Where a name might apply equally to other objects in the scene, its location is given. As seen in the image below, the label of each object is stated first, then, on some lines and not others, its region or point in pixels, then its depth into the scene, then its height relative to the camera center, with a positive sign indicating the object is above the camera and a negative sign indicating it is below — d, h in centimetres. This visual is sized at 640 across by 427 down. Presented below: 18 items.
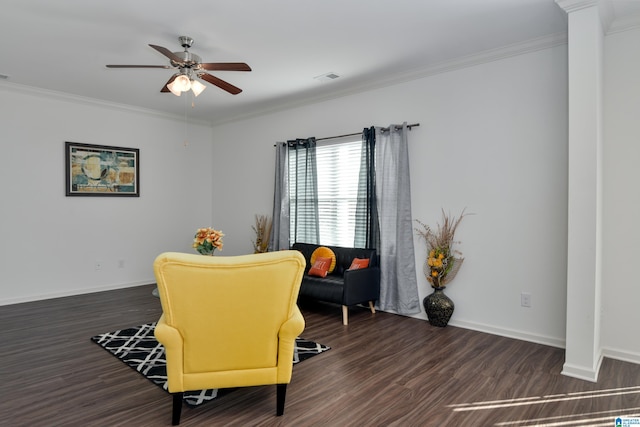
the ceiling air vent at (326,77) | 447 +158
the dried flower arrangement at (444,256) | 397 -48
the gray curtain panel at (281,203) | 562 +10
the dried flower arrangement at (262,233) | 600 -37
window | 495 +25
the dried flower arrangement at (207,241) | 436 -36
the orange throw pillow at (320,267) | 455 -69
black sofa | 412 -82
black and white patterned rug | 260 -121
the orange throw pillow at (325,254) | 470 -56
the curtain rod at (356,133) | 433 +96
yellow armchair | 209 -62
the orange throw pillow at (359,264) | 437 -62
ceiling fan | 320 +121
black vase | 393 -100
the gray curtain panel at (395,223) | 432 -15
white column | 272 +16
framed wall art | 534 +57
